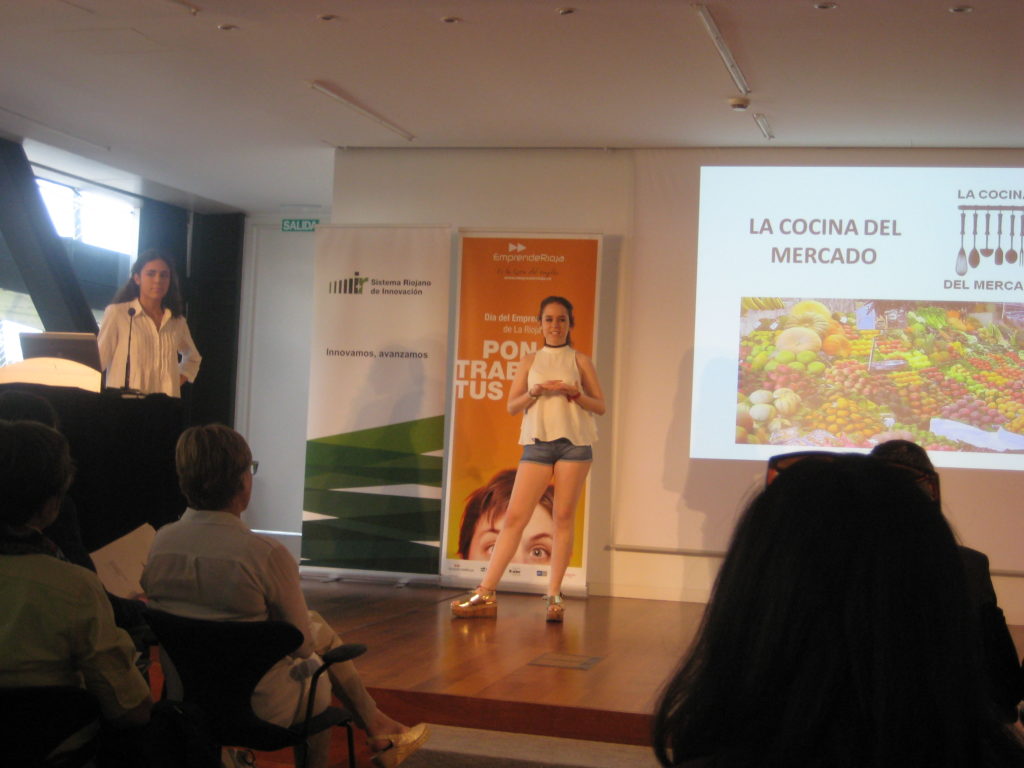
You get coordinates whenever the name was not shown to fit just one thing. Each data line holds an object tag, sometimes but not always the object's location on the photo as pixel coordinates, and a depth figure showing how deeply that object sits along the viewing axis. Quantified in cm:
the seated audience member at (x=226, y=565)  273
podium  371
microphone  605
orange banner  703
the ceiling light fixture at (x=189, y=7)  505
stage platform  409
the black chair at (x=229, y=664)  255
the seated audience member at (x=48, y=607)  219
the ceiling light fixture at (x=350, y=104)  635
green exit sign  1012
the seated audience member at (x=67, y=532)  287
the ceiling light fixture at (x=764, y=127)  646
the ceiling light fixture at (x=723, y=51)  489
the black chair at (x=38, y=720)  204
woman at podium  655
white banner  719
